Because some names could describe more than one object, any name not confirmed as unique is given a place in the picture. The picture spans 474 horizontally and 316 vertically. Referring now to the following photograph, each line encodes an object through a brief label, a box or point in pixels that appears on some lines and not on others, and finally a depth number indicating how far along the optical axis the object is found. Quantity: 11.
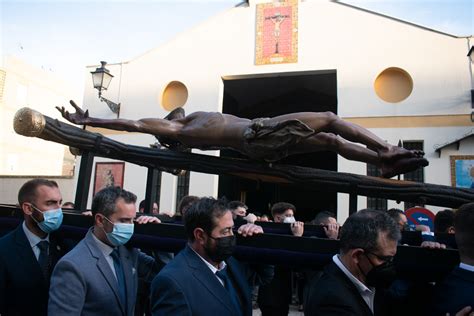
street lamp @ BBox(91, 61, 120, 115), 10.91
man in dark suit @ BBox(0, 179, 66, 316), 2.58
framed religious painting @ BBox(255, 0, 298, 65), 11.43
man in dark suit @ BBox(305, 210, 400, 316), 1.80
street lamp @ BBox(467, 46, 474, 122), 9.29
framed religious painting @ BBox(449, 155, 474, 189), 9.48
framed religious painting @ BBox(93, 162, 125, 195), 12.16
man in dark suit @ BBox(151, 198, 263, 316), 1.98
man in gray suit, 2.19
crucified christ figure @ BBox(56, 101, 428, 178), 3.11
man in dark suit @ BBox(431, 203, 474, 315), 1.81
